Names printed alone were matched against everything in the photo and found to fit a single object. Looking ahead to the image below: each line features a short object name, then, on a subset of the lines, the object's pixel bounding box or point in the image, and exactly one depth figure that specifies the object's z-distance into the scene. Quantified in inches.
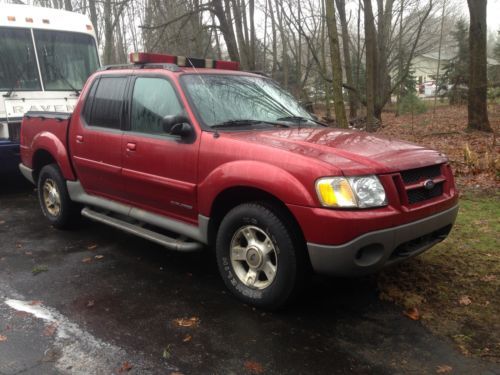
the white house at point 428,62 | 2390.5
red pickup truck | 131.6
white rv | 313.6
